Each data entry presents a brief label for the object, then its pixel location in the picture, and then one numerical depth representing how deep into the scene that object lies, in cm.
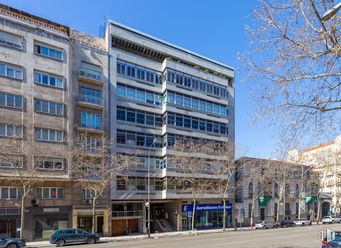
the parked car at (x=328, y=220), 5940
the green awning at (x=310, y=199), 7138
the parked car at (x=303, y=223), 5756
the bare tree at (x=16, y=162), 3102
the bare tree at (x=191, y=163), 4534
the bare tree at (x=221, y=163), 4864
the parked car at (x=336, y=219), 6025
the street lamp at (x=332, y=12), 771
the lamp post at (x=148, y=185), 3778
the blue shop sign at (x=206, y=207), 4927
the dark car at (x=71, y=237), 2942
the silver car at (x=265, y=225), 5026
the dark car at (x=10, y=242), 2503
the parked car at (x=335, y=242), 1508
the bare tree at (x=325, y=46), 977
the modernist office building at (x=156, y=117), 4378
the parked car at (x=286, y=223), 5386
